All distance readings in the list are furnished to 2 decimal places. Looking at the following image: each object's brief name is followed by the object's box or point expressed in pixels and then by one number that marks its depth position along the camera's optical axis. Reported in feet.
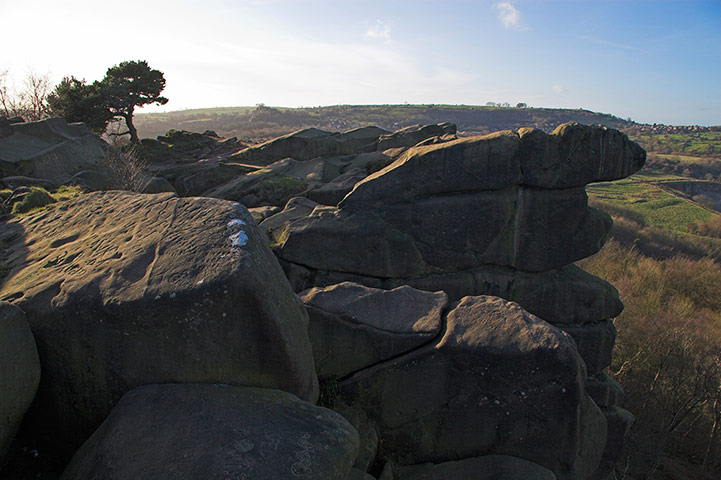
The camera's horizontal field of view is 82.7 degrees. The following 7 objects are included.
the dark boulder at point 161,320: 13.05
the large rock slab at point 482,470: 17.89
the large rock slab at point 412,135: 62.08
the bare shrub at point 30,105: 103.14
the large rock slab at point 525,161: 33.35
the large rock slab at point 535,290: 35.81
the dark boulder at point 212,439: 10.66
